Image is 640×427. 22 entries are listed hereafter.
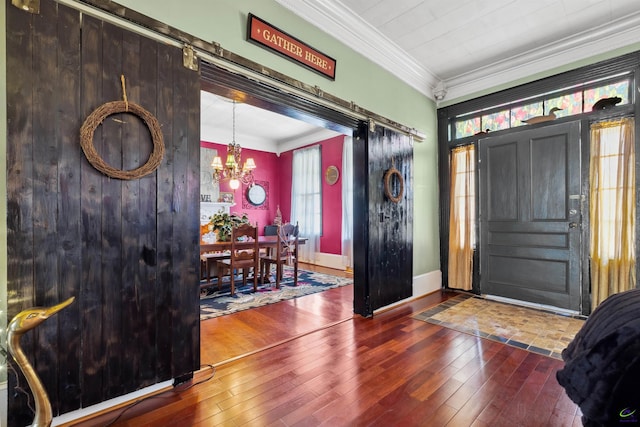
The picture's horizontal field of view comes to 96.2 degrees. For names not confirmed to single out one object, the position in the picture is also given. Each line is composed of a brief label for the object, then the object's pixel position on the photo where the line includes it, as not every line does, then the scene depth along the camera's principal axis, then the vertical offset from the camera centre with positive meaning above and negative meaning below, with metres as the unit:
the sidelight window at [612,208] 2.91 +0.04
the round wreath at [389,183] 3.32 +0.35
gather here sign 2.19 +1.40
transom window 3.08 +1.30
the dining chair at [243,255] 4.04 -0.61
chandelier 4.76 +0.79
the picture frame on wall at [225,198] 6.38 +0.33
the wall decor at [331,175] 6.14 +0.82
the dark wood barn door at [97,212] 1.36 +0.00
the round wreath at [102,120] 1.49 +0.42
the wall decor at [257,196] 6.91 +0.40
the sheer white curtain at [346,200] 5.87 +0.25
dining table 3.88 -0.51
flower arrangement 4.34 -0.21
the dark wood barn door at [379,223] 3.15 -0.12
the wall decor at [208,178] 6.11 +0.73
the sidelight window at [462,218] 4.02 -0.08
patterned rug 3.42 -1.15
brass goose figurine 1.08 -0.54
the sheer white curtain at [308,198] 6.57 +0.35
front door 3.24 -0.04
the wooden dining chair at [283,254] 4.43 -0.70
